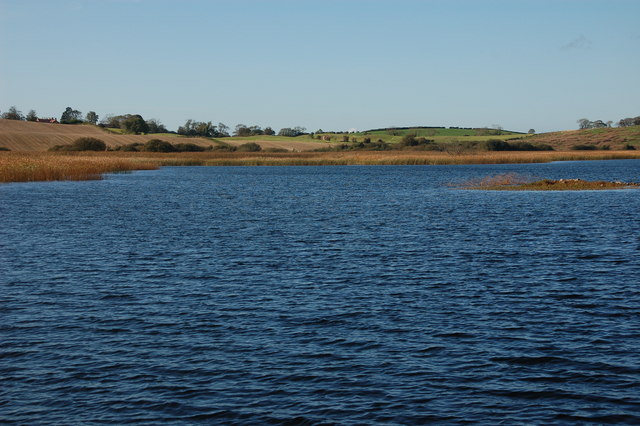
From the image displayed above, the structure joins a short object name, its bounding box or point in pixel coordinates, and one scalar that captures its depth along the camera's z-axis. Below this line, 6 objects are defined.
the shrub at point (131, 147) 172.75
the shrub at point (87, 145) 159.38
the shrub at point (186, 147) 187.25
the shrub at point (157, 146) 172.00
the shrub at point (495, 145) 181.18
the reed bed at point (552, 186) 69.38
